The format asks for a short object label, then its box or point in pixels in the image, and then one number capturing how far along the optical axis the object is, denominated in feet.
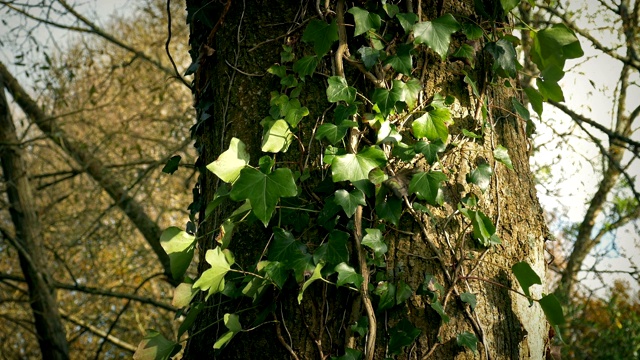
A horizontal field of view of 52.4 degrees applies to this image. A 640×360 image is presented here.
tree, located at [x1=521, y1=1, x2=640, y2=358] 16.76
